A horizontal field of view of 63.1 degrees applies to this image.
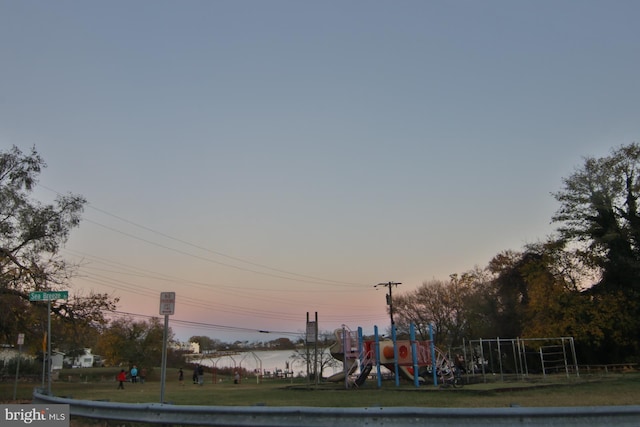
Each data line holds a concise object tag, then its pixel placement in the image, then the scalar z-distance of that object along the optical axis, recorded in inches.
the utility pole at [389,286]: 2259.4
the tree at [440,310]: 2484.0
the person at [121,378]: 1340.6
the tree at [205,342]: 5389.8
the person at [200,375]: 1621.3
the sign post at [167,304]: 478.9
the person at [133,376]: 1824.6
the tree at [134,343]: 2534.4
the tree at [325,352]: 2618.1
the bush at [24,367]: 2142.0
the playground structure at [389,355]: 1047.6
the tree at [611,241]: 1552.7
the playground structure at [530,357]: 1663.1
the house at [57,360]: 2661.7
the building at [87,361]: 4072.3
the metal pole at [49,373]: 552.4
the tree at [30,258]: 1130.0
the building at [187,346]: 3341.0
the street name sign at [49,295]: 585.0
